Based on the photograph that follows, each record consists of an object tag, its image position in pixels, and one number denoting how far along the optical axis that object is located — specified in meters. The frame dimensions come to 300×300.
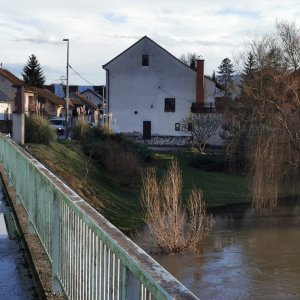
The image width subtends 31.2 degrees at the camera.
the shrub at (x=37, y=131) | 26.63
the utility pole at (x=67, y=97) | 38.43
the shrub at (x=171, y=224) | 18.52
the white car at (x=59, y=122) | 53.28
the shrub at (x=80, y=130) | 36.59
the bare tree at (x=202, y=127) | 45.53
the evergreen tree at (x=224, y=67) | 110.00
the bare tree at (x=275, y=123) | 23.44
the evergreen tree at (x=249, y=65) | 28.86
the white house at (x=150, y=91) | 52.25
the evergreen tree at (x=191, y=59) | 88.78
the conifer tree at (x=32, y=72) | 83.81
